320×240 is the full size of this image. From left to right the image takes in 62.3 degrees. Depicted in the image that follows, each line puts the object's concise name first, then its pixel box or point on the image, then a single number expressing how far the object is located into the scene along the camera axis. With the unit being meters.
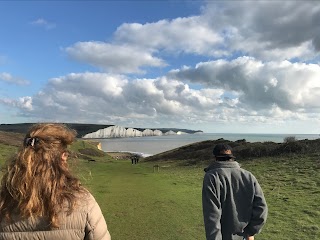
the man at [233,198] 3.91
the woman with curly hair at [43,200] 2.12
